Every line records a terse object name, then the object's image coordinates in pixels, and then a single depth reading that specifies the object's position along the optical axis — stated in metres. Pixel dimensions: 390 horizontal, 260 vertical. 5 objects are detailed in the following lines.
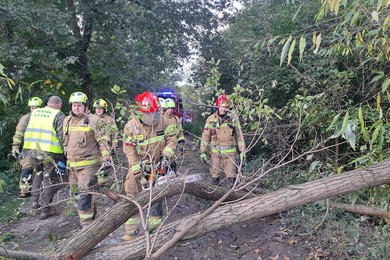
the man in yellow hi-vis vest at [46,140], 5.09
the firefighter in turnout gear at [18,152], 5.70
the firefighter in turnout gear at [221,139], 5.59
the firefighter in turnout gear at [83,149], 4.47
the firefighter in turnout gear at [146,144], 4.11
